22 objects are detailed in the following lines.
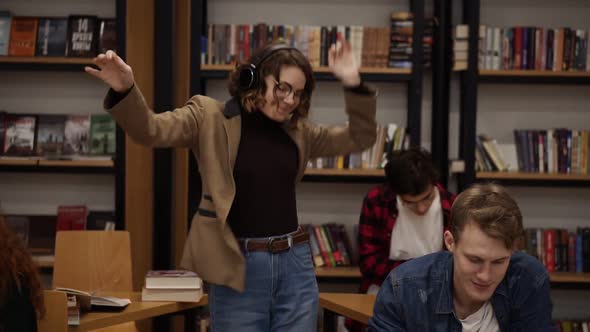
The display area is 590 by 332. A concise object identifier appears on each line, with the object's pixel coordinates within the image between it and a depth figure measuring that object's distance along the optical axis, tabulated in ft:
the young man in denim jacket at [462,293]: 6.59
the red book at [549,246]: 14.40
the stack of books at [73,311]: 9.12
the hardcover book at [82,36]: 14.16
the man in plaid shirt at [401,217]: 11.56
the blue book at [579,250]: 14.38
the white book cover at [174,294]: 10.44
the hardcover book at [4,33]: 14.12
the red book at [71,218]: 14.49
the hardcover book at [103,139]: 14.28
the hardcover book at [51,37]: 14.24
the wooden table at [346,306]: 10.15
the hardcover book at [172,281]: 10.46
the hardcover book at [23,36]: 14.15
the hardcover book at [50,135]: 14.30
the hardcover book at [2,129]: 14.24
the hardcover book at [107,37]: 14.21
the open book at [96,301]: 9.37
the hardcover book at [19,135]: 14.24
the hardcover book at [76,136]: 14.33
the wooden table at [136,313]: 9.29
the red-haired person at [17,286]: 7.48
